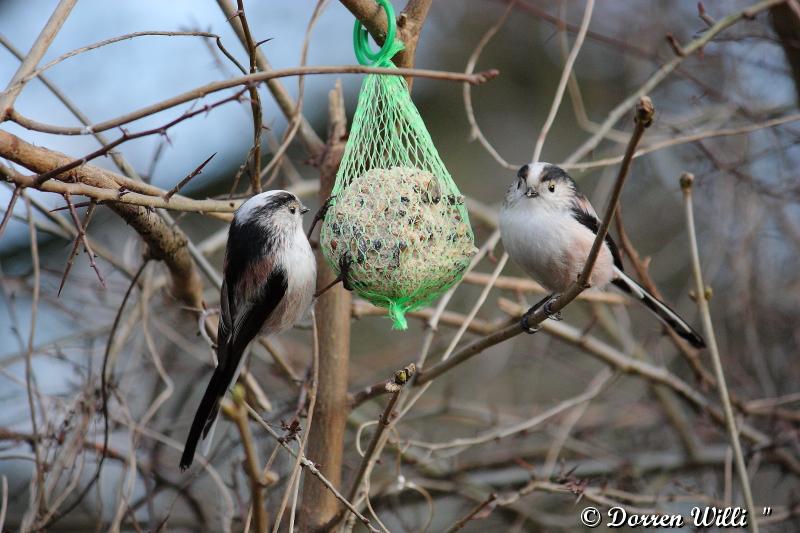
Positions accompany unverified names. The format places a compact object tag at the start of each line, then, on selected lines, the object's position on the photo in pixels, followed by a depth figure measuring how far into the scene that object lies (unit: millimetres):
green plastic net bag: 5699
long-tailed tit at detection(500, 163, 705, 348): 6734
